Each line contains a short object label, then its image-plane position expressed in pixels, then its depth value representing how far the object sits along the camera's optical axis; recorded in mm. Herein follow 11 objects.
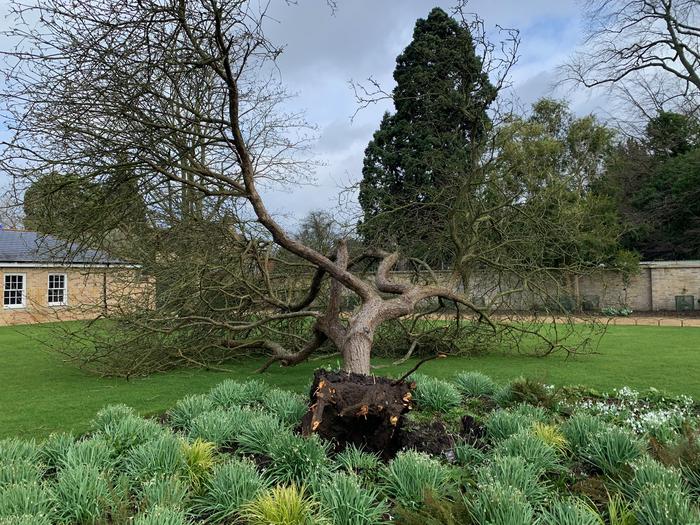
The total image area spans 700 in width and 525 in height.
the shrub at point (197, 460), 3242
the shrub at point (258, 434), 3775
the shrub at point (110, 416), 4191
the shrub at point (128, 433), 3795
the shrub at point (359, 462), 3475
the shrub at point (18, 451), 3373
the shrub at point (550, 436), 3754
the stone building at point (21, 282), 20828
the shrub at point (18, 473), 3008
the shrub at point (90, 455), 3297
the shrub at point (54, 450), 3578
